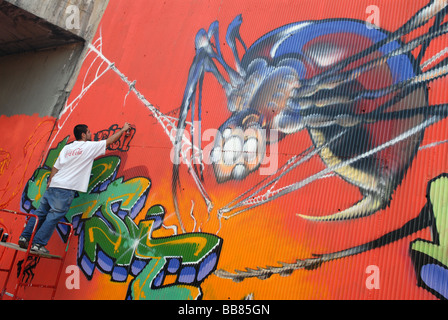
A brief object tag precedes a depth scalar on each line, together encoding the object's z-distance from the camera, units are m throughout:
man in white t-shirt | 5.72
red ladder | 5.29
